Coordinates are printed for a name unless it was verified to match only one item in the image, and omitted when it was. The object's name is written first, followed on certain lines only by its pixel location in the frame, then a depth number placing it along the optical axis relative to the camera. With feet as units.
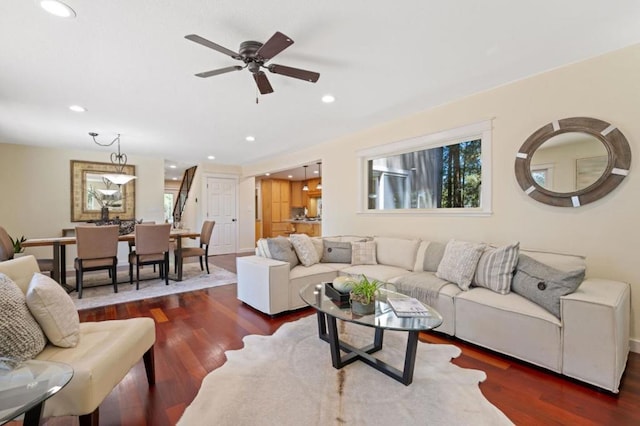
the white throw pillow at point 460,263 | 9.00
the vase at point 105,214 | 19.45
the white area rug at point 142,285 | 12.61
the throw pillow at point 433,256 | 10.69
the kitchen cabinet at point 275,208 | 34.12
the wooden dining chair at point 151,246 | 14.26
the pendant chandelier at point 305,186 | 32.58
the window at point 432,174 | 10.95
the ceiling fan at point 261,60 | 6.48
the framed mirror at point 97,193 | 19.74
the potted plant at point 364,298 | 6.77
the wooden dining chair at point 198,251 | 15.97
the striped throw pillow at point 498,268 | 8.27
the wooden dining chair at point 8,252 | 12.38
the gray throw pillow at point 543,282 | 6.78
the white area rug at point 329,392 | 5.29
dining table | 13.15
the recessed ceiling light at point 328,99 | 10.91
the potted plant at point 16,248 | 13.61
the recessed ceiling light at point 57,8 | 5.87
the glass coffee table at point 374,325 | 6.13
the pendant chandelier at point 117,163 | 17.07
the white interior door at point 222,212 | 25.14
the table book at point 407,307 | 6.51
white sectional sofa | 6.22
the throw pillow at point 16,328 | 4.26
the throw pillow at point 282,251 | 11.64
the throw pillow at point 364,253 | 12.80
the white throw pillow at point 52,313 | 4.81
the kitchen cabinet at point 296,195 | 35.96
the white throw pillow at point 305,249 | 12.21
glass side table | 3.29
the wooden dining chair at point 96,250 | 12.93
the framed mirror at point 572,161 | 7.89
